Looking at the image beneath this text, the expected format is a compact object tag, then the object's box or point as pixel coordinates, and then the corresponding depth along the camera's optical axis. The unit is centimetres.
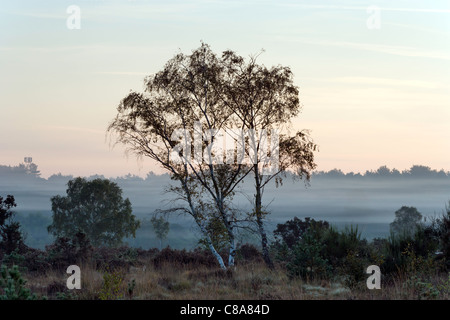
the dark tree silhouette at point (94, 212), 5806
